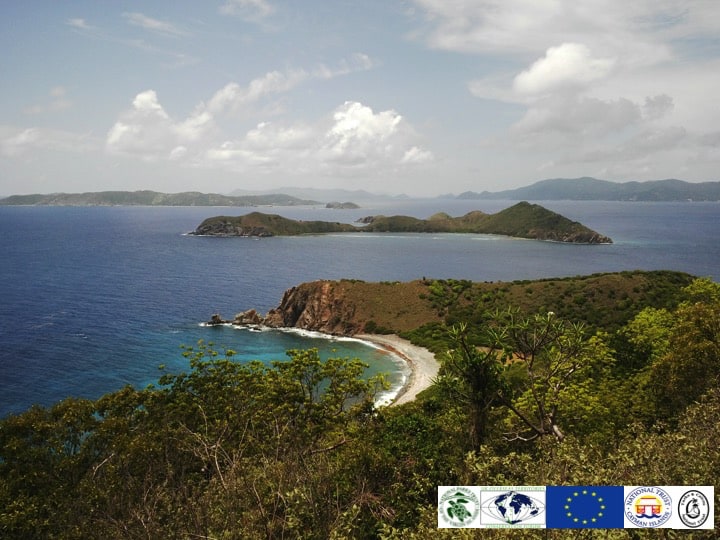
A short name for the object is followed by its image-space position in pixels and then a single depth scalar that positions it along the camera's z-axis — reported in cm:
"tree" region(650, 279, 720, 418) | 2638
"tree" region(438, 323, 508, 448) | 2530
